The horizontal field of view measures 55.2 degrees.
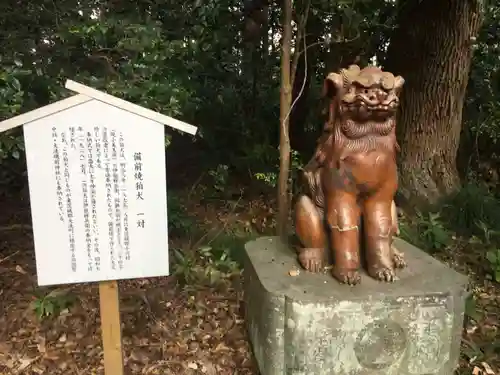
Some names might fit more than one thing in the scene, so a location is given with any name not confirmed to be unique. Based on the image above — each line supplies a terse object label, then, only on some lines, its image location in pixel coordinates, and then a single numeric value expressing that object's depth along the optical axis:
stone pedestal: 2.34
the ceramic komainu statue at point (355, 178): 2.39
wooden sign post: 2.05
